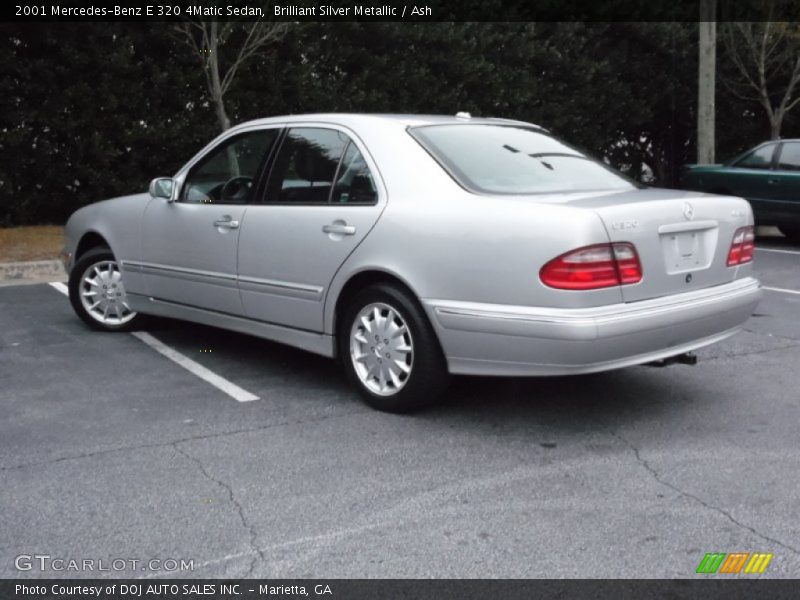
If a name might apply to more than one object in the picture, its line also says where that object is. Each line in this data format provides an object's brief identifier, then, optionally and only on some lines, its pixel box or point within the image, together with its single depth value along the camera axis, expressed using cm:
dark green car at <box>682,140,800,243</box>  1300
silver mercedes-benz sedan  454
